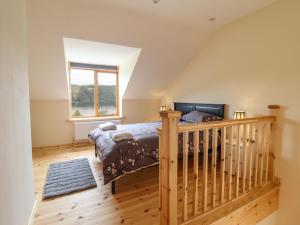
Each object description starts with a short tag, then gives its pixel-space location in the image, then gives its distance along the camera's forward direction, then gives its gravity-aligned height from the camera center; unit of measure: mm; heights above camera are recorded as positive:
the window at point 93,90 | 4723 +349
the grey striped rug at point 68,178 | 2379 -1247
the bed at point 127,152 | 2281 -749
